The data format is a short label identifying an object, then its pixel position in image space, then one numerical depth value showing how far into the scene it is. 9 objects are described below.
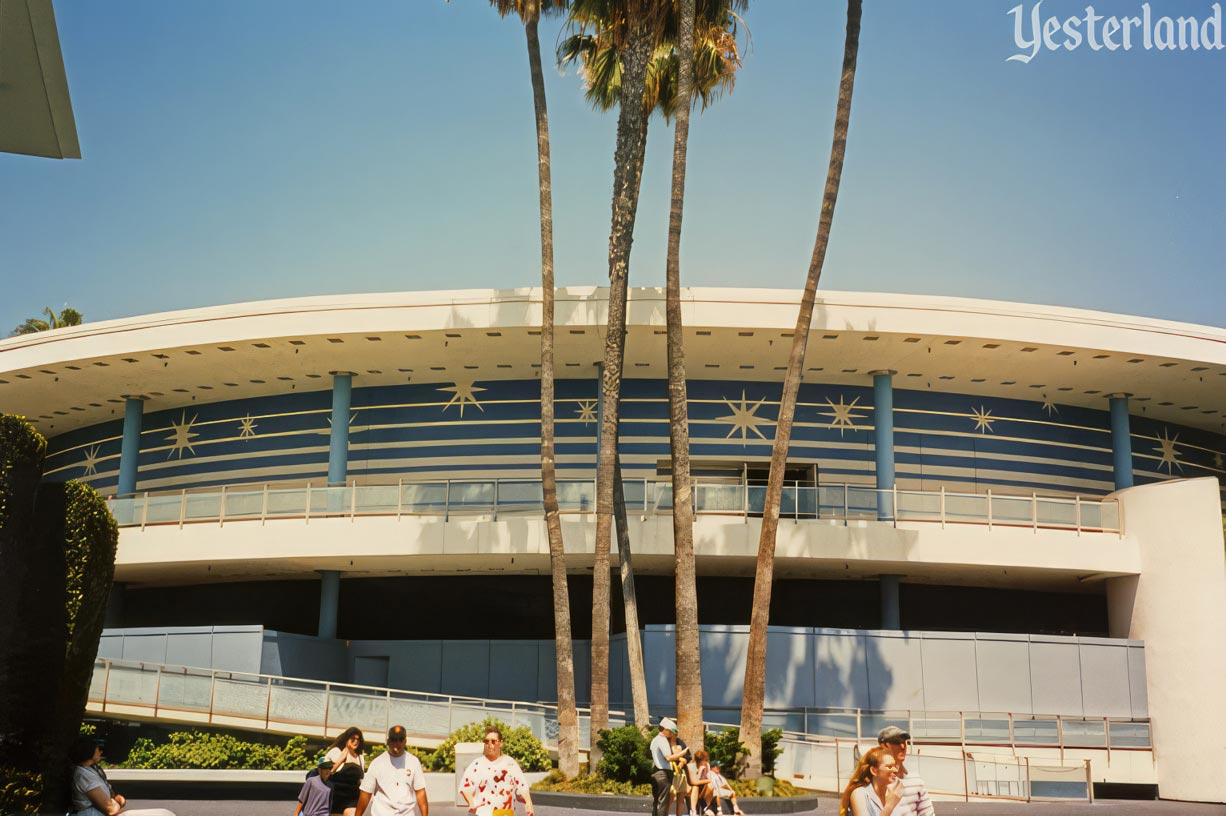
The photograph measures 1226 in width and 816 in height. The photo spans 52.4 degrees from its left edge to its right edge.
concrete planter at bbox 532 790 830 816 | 19.20
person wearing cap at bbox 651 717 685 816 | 15.62
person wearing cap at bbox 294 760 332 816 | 10.82
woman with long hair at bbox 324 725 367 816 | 10.65
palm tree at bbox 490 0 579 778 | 21.84
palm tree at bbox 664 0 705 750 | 21.05
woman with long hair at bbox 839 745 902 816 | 7.84
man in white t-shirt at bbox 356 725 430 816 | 10.16
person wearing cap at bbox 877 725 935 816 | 8.02
